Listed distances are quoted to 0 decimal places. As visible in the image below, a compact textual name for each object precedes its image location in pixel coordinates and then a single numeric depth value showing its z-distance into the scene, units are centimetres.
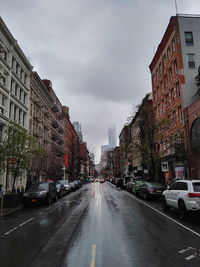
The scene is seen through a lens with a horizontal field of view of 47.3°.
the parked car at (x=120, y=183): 4131
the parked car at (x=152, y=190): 1941
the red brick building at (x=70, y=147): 7199
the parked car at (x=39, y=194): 1805
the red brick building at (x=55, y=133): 3951
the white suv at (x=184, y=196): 1017
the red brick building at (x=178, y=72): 2964
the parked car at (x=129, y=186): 3087
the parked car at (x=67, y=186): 3349
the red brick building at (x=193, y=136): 2541
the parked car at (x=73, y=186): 3966
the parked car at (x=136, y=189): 2472
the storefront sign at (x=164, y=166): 2028
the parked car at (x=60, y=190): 2601
